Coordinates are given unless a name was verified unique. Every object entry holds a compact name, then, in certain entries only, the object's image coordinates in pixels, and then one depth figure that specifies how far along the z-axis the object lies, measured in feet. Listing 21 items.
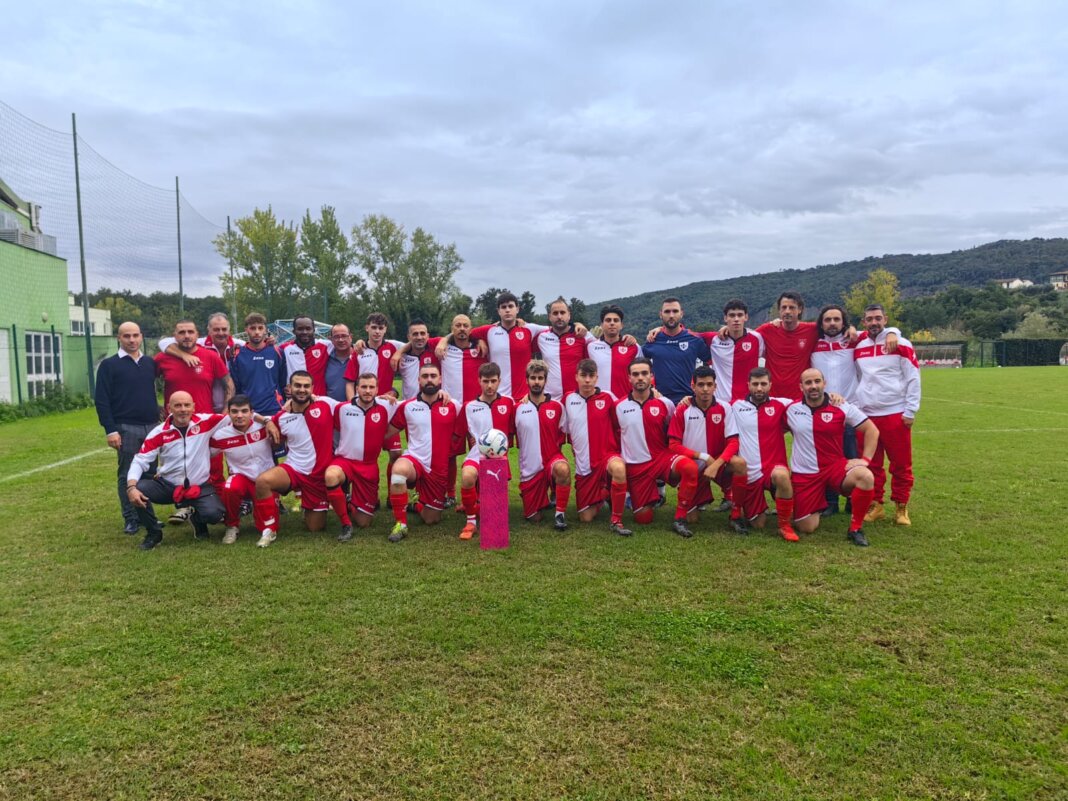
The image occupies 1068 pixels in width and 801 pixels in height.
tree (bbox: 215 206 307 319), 94.07
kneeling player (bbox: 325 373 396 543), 17.08
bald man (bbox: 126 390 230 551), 16.03
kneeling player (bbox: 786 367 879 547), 16.02
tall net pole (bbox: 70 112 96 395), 47.67
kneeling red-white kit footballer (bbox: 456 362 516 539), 16.78
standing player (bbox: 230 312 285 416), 19.38
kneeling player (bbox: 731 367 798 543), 16.35
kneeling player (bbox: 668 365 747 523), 16.79
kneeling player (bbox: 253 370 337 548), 16.79
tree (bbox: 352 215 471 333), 149.04
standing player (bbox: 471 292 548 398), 19.39
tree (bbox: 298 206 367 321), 121.19
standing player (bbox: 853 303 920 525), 17.10
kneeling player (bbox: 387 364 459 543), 17.31
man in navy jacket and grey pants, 16.78
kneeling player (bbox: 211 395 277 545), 16.37
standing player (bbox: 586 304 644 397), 19.07
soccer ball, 16.05
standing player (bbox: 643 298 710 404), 19.13
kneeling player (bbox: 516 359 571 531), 17.40
